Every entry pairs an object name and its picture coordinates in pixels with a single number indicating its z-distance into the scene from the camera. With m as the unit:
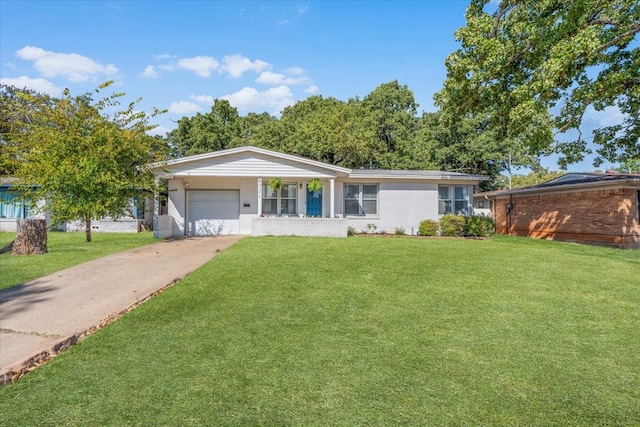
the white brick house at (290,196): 15.27
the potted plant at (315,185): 15.84
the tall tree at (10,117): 13.56
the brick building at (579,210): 14.02
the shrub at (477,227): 16.78
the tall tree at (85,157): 12.41
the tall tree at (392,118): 29.62
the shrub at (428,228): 16.94
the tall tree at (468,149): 27.00
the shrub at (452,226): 16.45
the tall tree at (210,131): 29.89
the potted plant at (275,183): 15.77
